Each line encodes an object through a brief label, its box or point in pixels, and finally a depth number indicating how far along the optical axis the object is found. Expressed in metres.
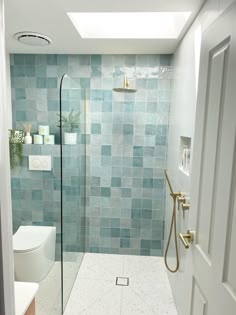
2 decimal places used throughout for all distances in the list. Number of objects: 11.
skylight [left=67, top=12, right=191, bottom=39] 2.10
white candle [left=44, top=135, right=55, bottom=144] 2.72
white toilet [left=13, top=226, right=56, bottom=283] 2.21
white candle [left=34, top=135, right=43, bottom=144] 2.71
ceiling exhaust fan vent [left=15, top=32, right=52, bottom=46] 2.02
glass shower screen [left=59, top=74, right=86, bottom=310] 2.10
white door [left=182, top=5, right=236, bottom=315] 0.88
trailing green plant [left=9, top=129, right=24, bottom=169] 2.67
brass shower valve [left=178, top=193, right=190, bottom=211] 1.70
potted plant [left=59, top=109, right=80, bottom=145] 2.17
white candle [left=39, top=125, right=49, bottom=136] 2.74
